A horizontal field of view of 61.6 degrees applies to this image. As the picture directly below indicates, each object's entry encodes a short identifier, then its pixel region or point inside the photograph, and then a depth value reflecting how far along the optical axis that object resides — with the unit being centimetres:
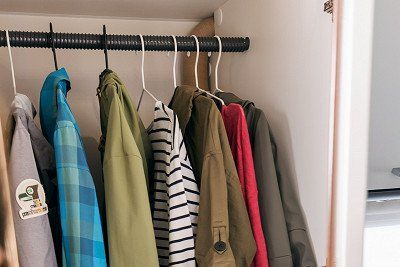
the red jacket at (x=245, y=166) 69
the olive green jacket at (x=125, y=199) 58
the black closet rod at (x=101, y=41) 74
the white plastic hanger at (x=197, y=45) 85
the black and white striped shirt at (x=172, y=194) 64
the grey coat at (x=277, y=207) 69
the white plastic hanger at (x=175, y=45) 83
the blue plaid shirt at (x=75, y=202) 57
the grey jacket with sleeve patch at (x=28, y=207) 55
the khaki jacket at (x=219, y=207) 63
